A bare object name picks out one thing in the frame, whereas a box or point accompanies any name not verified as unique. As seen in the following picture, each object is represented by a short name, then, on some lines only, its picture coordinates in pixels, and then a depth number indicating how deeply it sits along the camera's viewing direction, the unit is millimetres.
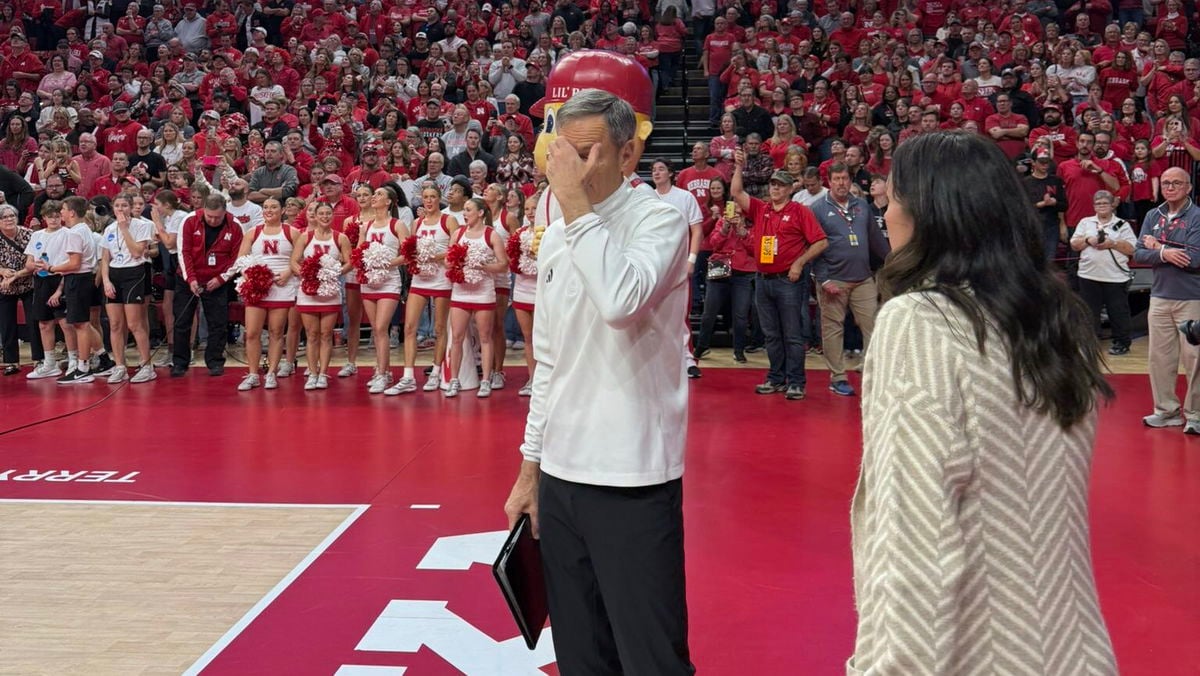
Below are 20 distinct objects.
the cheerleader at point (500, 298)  9617
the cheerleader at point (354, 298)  10008
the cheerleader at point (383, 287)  9516
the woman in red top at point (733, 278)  10398
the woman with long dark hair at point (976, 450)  1523
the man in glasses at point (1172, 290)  7531
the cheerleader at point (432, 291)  9492
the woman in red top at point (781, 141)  12383
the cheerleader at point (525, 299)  9148
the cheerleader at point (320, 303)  9648
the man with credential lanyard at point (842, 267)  9016
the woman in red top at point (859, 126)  13000
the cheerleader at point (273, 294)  9797
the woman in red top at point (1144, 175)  11945
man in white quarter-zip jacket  2430
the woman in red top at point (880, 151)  11812
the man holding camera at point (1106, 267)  10211
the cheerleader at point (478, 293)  9211
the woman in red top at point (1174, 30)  15250
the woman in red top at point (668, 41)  16297
